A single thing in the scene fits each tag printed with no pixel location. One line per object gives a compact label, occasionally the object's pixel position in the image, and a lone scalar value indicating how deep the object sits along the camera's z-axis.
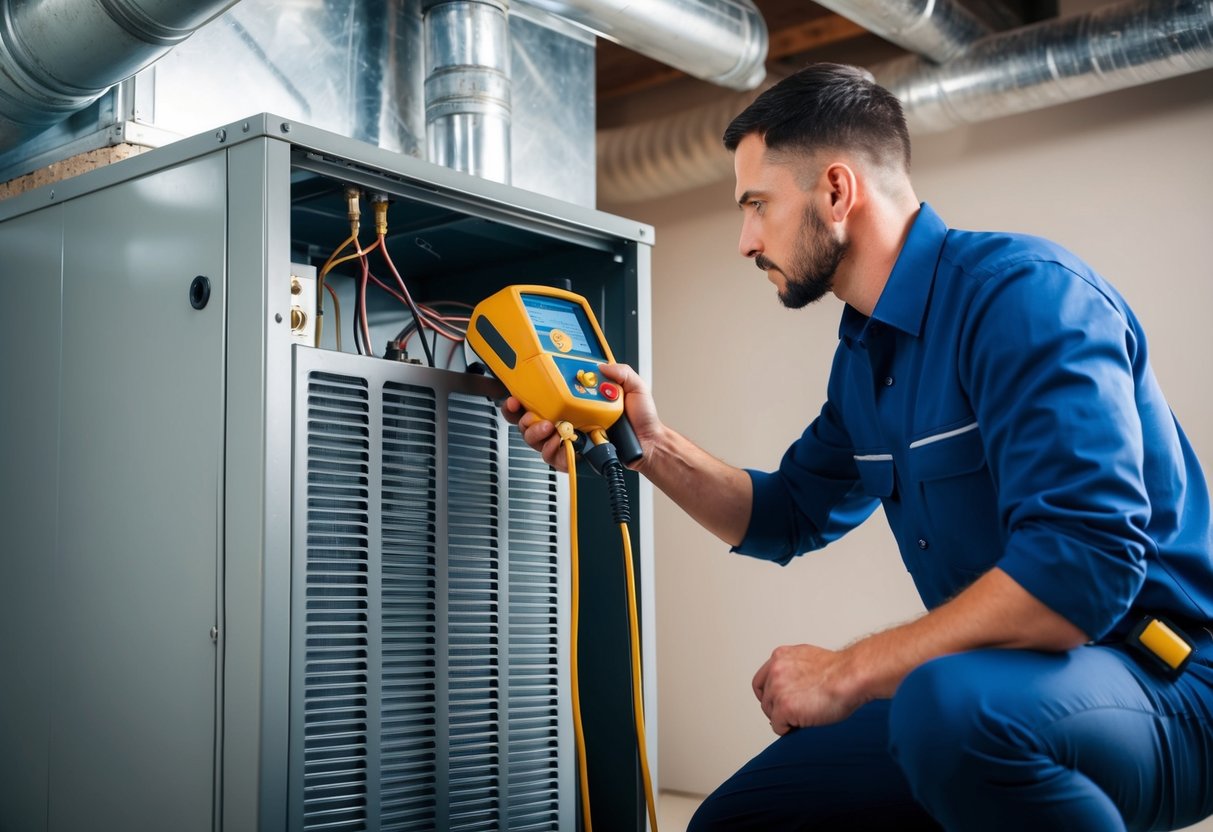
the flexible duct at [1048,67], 2.36
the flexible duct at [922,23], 2.34
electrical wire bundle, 1.41
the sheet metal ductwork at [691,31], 2.07
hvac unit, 1.23
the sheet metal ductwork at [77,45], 1.41
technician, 1.02
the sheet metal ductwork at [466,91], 1.91
